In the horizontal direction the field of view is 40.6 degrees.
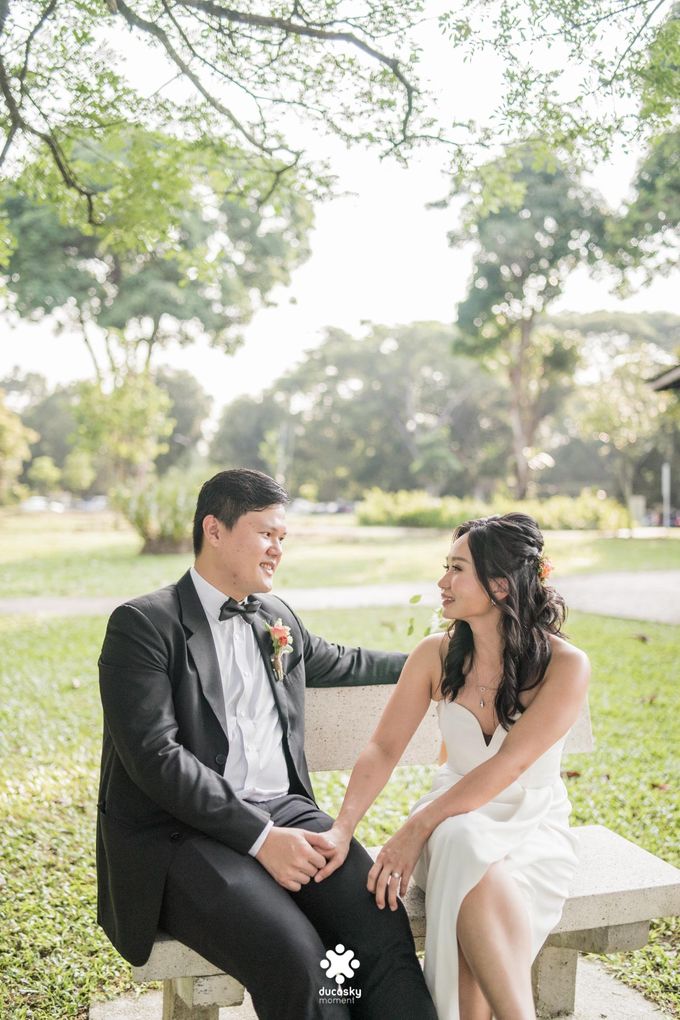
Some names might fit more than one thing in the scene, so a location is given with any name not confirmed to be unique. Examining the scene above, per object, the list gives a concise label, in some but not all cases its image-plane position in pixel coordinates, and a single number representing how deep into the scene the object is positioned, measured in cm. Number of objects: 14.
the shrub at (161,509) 2069
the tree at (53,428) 6775
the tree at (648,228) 1761
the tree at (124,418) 2833
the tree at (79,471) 6050
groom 225
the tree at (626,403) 3734
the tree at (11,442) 3866
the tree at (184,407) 6081
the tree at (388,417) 5081
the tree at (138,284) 2788
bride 228
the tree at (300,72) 392
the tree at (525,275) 2723
